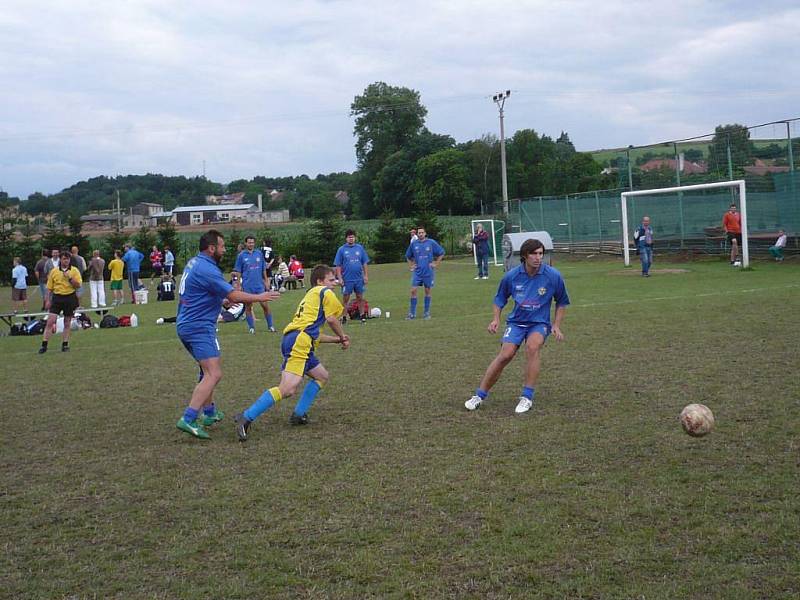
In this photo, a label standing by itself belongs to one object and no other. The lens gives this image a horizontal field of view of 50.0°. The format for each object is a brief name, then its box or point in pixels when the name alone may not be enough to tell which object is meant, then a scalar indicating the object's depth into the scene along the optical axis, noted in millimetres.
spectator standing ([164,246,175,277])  35938
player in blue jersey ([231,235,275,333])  17812
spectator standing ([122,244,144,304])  29859
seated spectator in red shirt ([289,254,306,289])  33938
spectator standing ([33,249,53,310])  27933
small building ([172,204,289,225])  116500
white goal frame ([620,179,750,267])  25766
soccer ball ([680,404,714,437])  7004
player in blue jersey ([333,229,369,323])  18078
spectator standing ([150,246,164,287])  40125
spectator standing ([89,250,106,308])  28266
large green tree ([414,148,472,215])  90000
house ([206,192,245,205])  144050
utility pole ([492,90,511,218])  50531
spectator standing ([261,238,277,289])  27625
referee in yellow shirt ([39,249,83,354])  15531
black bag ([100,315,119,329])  21297
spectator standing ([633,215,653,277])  25469
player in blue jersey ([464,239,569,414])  8953
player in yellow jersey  8523
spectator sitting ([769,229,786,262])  27234
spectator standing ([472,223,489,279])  30562
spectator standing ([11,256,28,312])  28178
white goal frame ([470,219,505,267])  38394
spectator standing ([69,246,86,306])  22984
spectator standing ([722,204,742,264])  27078
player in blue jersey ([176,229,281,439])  8328
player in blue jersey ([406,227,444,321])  18453
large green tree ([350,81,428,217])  102125
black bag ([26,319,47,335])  20828
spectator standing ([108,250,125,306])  28484
